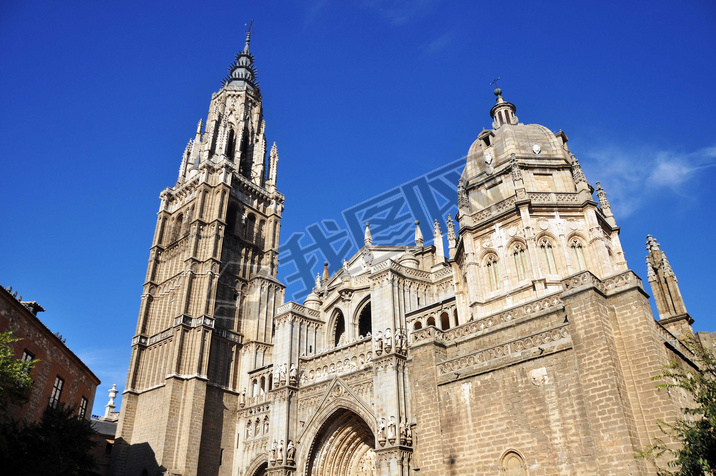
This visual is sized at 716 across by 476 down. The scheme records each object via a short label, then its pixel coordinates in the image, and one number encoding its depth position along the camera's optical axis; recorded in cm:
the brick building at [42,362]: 2077
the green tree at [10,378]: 1592
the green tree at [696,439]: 1234
